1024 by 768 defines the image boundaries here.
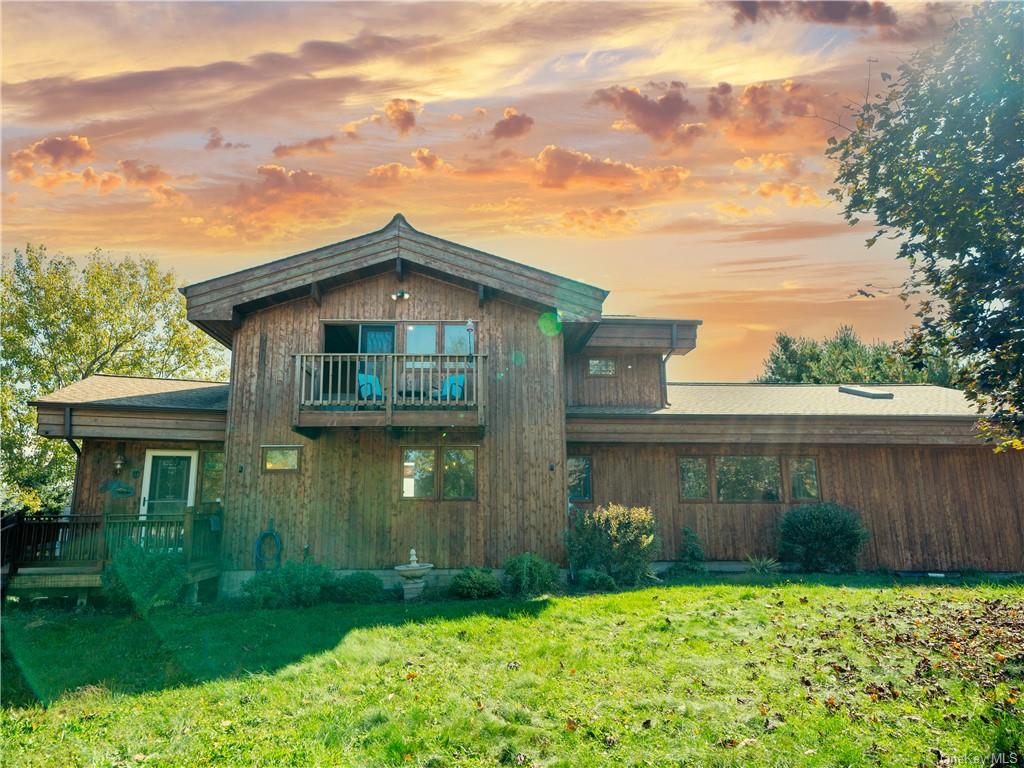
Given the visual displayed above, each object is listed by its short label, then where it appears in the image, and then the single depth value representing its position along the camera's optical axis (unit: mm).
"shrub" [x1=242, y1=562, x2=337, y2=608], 10570
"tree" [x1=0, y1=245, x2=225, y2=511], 24766
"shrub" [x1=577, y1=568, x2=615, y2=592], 11383
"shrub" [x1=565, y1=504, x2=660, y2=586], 11875
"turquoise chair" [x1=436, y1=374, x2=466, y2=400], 12242
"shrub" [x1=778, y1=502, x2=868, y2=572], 13430
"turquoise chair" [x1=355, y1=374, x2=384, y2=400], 12383
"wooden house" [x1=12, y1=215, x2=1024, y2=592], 12305
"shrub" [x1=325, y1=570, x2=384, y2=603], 10991
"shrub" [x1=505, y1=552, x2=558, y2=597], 11109
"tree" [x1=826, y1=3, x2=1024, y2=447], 6965
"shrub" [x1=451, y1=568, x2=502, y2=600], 10977
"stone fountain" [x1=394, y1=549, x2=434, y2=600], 11375
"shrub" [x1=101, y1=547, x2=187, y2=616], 10109
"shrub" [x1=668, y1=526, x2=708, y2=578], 13383
